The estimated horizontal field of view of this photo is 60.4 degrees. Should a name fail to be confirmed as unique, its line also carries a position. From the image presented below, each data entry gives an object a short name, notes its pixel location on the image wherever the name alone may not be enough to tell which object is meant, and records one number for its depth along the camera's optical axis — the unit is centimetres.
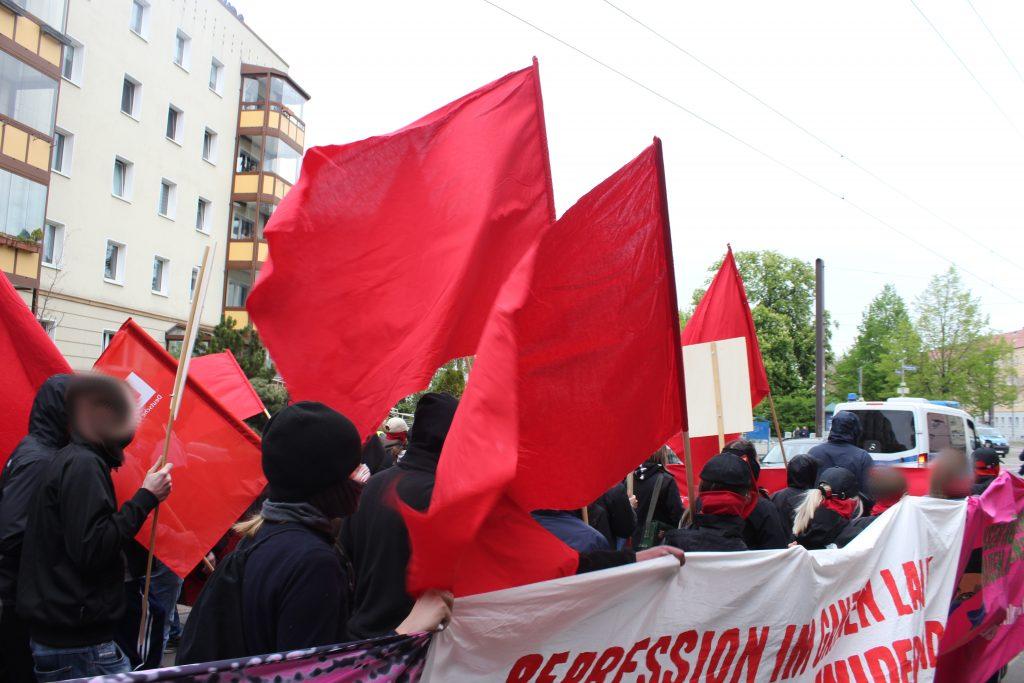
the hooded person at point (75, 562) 316
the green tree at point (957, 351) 4259
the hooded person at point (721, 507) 399
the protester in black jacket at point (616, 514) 597
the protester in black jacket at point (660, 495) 658
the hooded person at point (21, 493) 344
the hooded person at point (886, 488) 528
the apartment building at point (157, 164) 2450
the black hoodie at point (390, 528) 287
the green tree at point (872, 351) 6091
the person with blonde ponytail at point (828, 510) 492
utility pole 2647
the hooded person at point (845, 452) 697
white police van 1284
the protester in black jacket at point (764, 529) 455
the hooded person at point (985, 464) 778
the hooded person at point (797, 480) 609
